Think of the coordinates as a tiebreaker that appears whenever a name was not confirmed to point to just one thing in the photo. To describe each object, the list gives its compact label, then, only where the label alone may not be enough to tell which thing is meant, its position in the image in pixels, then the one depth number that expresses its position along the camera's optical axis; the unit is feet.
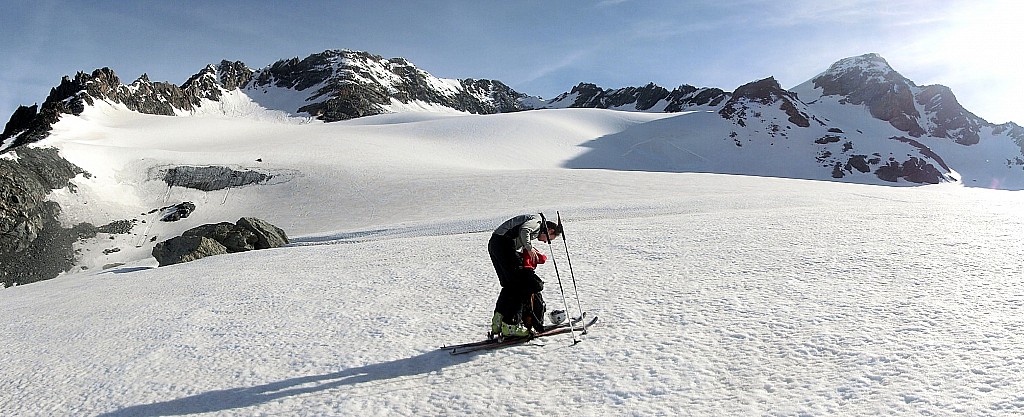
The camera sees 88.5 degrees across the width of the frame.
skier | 21.70
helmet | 23.15
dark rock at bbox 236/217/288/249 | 74.33
